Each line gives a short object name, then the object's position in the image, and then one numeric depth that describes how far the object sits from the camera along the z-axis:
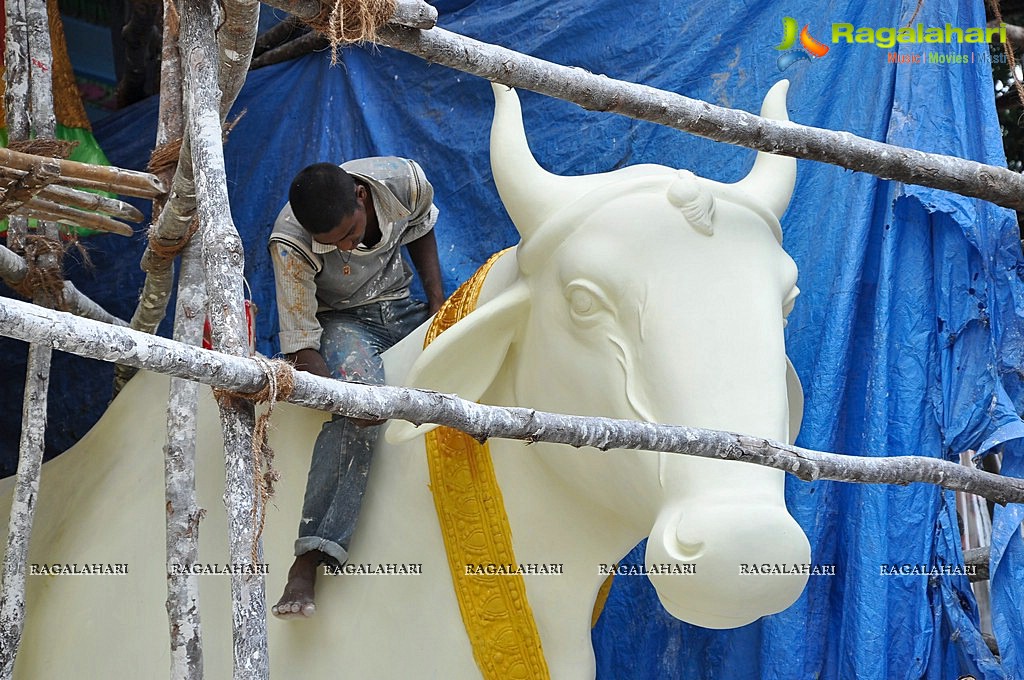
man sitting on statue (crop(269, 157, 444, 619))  4.63
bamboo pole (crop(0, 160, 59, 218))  4.48
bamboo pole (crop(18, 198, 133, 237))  5.12
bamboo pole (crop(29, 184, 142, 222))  5.10
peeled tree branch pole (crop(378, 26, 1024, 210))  3.97
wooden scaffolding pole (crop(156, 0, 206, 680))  4.26
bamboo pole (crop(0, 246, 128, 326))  5.50
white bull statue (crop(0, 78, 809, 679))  3.87
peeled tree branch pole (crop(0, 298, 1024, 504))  2.90
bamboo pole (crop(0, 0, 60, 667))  5.10
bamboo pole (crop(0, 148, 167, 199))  4.77
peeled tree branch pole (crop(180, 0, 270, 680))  3.46
